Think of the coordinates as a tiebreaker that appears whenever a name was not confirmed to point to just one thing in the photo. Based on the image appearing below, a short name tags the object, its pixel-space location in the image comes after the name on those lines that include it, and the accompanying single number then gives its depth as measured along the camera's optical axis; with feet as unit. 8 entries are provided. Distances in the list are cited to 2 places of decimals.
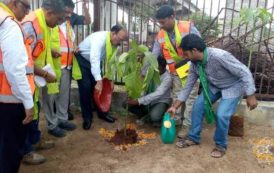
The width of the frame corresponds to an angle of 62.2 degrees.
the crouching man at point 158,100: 10.34
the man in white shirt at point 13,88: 5.44
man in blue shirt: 8.41
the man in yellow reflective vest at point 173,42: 9.71
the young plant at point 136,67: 9.12
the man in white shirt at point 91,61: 9.85
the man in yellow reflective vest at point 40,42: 7.48
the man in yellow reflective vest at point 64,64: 9.32
